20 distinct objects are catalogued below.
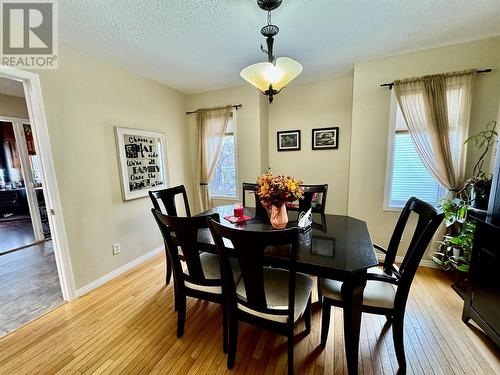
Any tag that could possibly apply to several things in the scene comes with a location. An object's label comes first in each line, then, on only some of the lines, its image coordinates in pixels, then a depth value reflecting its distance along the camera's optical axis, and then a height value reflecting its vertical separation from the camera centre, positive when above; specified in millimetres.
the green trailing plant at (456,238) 1953 -831
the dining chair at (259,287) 1078 -859
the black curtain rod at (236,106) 3295 +837
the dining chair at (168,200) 2255 -426
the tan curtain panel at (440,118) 2156 +377
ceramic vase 1761 -491
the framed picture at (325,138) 3151 +284
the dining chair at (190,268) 1354 -815
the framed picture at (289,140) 3369 +290
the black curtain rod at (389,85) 2405 +816
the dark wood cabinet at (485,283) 1438 -948
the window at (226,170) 3473 -172
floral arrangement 1626 -243
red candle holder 2039 -507
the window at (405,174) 2465 -229
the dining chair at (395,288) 1207 -880
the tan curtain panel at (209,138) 3408 +361
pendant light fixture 1587 +693
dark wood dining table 1149 -599
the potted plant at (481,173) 1897 -206
